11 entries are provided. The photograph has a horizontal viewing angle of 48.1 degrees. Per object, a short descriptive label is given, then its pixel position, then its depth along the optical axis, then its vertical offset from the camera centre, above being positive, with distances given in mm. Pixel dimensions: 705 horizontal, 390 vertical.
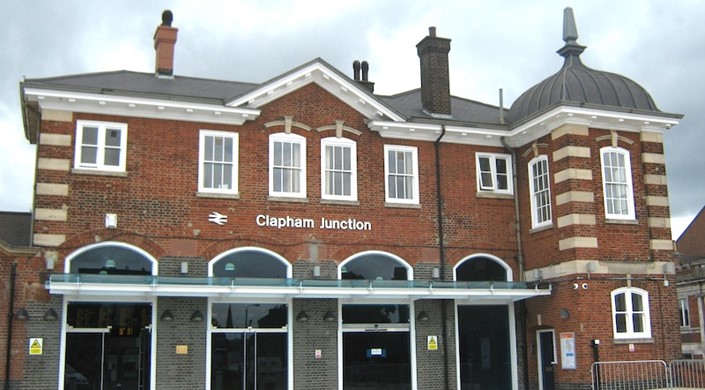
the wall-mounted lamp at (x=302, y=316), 20641 +724
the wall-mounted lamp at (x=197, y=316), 19672 +721
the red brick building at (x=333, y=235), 19266 +2880
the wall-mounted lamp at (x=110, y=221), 19609 +3060
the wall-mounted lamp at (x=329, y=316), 20969 +727
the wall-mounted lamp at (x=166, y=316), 19328 +719
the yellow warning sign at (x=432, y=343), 22031 -8
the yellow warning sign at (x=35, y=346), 18344 +30
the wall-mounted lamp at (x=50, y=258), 18828 +2093
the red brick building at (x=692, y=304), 43719 +1981
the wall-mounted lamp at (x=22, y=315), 18297 +740
